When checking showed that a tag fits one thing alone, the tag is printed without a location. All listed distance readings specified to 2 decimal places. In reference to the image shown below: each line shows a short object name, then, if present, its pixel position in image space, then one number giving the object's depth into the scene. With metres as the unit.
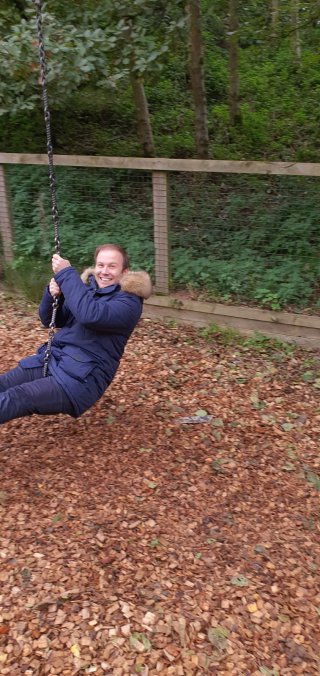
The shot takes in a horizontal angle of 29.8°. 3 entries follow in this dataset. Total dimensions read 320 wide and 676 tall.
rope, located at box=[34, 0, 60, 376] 2.72
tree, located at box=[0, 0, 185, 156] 4.91
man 2.80
